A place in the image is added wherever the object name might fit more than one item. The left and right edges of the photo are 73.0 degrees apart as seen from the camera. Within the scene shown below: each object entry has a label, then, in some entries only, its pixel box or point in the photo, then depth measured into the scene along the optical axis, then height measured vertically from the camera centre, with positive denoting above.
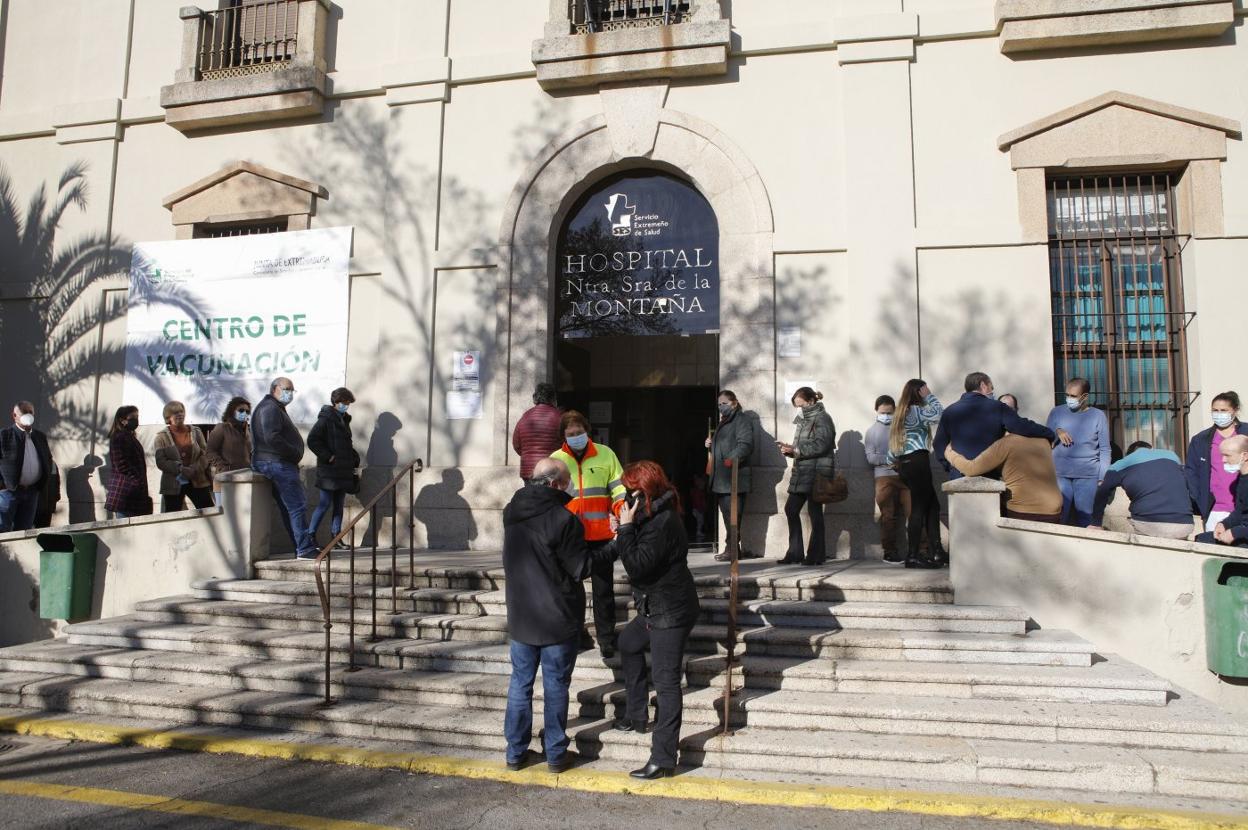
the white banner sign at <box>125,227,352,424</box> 10.43 +2.30
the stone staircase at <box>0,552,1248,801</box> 4.89 -1.24
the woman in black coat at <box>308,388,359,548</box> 8.62 +0.49
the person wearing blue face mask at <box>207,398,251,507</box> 9.27 +0.67
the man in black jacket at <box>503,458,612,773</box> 4.91 -0.60
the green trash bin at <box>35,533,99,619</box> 8.34 -0.75
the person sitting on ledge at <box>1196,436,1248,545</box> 5.78 +0.10
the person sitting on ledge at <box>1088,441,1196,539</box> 6.46 +0.14
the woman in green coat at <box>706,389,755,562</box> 8.25 +0.58
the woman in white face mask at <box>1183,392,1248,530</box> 6.57 +0.37
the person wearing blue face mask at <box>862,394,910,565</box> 8.20 +0.23
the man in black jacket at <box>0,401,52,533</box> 9.13 +0.34
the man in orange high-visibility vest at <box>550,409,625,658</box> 6.05 +0.10
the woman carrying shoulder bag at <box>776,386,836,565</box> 8.06 +0.40
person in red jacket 7.34 +0.60
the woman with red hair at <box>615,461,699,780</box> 4.81 -0.50
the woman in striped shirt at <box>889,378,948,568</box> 7.56 +0.45
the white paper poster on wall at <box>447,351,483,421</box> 9.93 +1.34
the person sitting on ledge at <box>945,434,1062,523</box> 6.85 +0.30
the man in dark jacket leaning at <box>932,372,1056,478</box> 7.05 +0.73
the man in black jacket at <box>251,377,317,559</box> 8.36 +0.45
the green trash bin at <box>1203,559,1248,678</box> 5.39 -0.68
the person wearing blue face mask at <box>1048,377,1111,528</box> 7.80 +0.53
